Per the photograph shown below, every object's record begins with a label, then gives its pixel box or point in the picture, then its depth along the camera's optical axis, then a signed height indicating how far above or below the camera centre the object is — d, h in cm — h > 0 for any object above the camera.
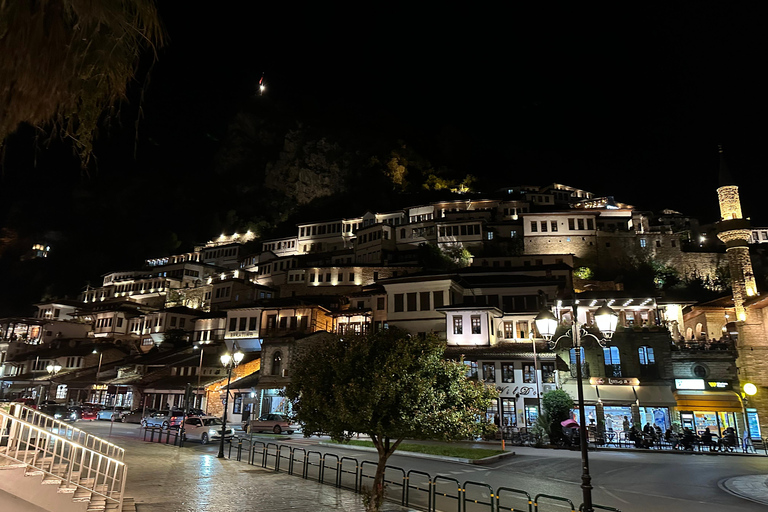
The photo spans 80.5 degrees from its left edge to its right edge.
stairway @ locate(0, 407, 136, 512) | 851 -206
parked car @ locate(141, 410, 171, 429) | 3298 -326
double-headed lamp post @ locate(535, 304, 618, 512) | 903 +137
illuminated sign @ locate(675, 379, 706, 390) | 3359 +20
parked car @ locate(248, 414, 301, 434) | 3278 -342
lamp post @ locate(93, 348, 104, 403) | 4967 +202
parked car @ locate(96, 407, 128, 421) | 4022 -362
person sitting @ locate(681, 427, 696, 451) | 2659 -310
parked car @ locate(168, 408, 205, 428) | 3060 -283
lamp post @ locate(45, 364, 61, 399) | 3309 +24
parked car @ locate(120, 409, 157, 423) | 3881 -363
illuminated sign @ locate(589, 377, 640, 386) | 3456 +26
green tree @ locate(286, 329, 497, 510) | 1046 -31
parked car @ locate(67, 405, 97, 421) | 3678 -334
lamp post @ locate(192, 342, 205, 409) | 4110 -168
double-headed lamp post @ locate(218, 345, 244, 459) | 2306 +93
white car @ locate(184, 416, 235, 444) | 2641 -311
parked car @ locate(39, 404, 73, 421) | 3493 -301
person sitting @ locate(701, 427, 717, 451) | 2668 -309
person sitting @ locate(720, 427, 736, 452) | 2695 -311
